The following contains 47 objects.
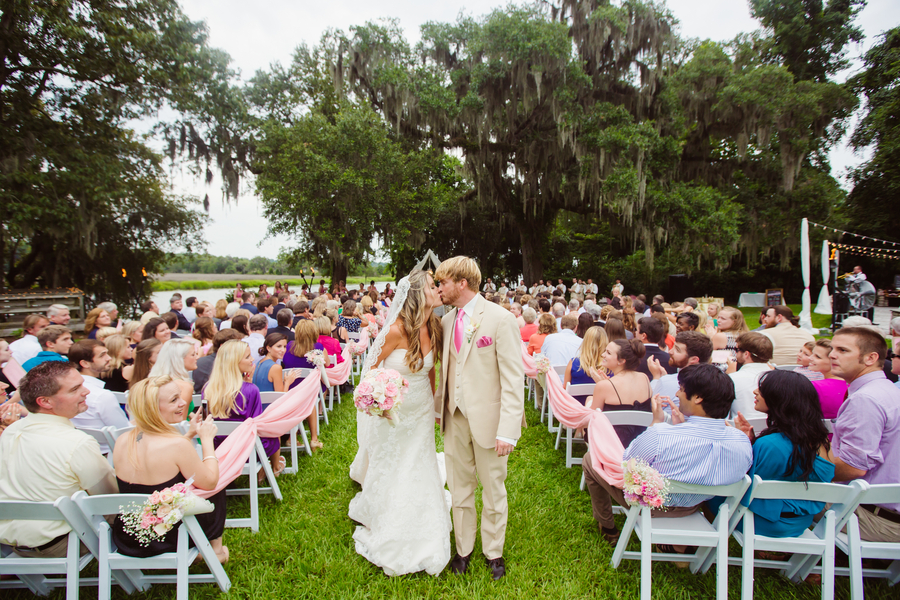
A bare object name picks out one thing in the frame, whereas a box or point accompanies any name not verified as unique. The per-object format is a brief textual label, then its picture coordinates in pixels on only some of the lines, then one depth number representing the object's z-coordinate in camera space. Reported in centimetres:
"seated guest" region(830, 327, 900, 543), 236
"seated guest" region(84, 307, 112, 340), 559
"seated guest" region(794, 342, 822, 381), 362
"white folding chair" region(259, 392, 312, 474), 365
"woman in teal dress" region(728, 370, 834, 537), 220
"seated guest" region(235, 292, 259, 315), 787
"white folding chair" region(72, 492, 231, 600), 209
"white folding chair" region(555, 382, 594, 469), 402
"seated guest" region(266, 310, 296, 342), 571
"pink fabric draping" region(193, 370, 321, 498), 272
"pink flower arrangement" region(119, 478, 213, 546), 204
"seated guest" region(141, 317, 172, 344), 455
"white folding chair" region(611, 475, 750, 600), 228
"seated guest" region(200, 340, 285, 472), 331
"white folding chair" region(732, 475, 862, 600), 212
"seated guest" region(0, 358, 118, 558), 217
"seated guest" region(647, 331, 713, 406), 339
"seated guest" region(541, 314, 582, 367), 511
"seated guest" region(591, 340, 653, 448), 325
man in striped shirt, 226
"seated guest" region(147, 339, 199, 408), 354
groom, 248
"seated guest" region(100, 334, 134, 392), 401
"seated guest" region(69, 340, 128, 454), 317
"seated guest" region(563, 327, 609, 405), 410
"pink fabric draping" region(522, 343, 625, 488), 268
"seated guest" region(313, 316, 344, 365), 545
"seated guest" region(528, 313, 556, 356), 570
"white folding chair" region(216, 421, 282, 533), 311
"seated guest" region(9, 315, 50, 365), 465
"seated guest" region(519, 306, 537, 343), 636
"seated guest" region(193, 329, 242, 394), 401
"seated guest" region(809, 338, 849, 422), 312
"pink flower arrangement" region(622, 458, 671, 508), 220
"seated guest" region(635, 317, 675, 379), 420
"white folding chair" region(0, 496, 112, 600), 203
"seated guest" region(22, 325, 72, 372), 426
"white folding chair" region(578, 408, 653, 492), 308
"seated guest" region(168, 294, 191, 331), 704
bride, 269
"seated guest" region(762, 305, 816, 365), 476
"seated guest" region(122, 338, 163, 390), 363
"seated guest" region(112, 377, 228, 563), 217
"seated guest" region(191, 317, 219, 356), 483
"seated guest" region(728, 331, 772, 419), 318
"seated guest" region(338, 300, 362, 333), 703
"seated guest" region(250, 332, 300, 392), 400
